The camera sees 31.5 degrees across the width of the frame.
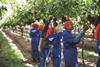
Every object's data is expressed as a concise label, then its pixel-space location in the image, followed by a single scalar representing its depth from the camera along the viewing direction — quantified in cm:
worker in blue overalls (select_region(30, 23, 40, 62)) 792
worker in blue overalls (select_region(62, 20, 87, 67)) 522
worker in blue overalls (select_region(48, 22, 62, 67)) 555
